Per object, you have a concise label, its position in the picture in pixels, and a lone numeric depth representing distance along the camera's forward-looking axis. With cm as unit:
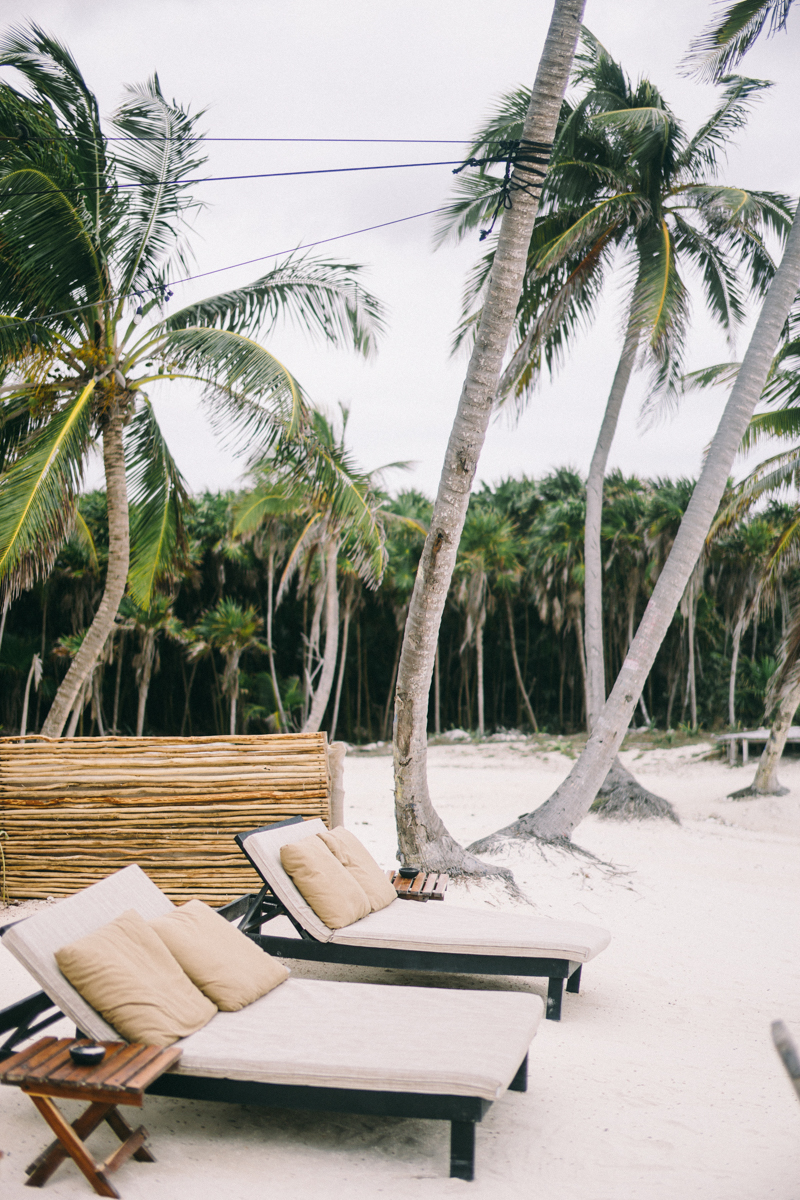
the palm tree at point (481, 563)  2333
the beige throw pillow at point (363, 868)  506
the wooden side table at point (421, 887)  548
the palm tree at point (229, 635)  2111
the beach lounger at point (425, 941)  445
